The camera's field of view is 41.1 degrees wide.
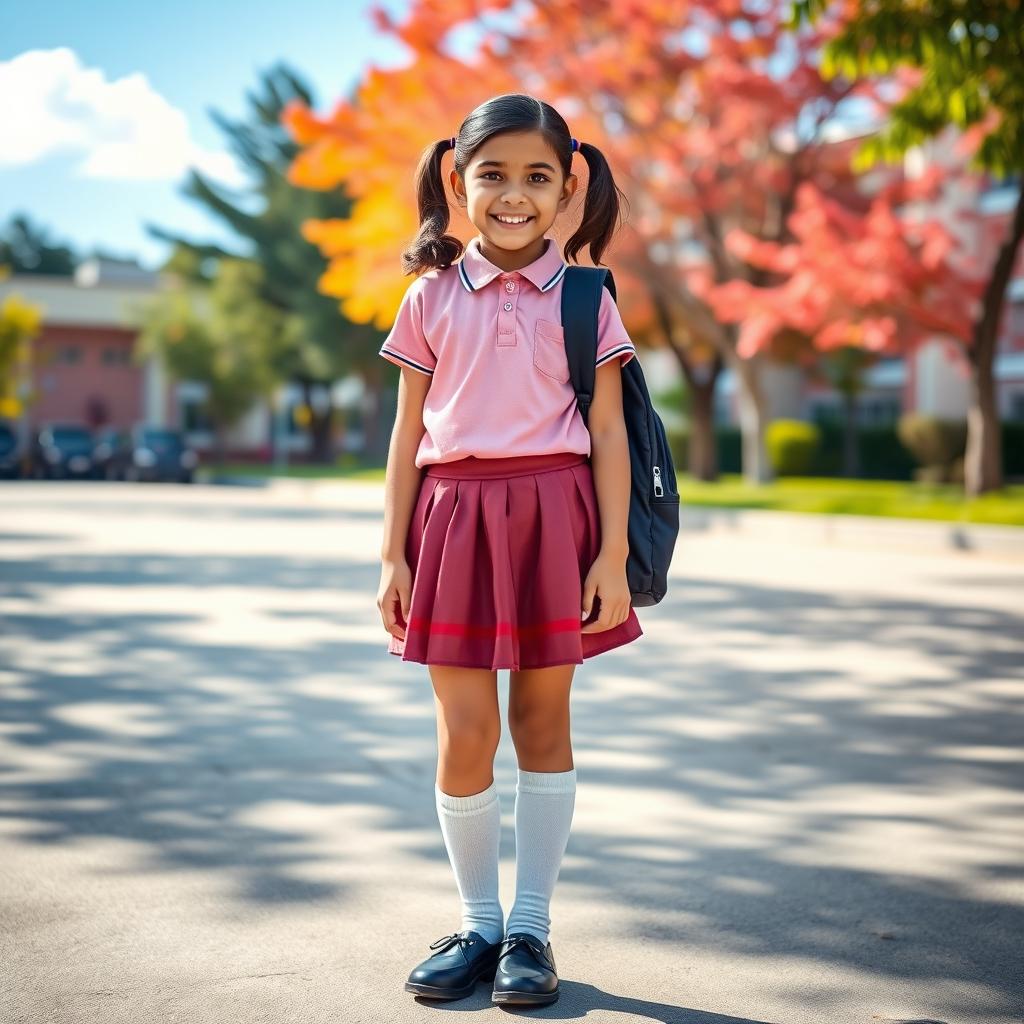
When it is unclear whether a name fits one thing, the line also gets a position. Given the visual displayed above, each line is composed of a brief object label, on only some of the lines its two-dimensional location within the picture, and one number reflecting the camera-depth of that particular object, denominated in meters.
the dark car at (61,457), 36.22
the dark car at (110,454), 35.97
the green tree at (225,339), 43.41
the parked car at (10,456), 35.62
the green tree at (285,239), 40.69
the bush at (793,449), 34.50
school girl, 2.69
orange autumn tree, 19.84
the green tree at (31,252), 78.62
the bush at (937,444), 29.52
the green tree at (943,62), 9.49
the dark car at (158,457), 33.69
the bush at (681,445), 34.31
